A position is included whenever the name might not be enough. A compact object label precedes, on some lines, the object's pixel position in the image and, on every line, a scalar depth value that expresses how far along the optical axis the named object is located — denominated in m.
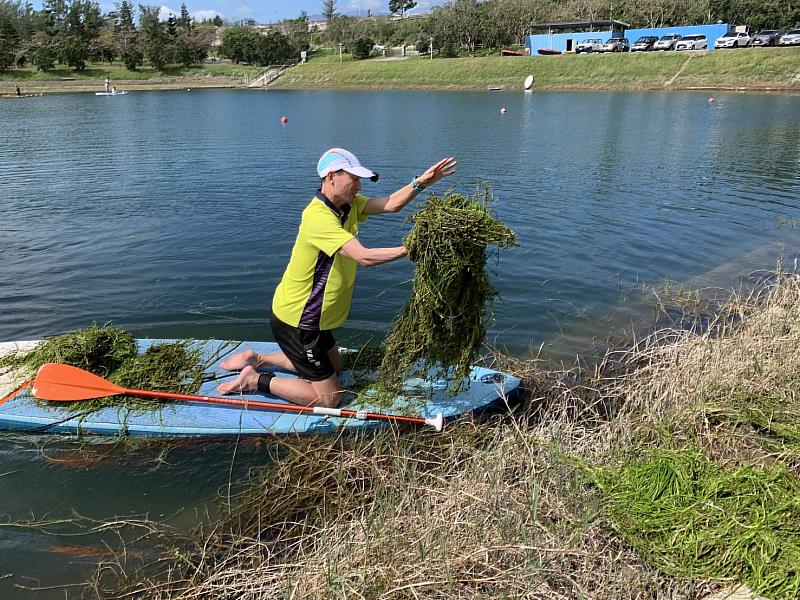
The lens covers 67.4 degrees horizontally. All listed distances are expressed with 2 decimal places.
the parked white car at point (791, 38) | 52.75
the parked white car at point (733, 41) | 57.61
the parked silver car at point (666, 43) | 61.72
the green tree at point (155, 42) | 84.56
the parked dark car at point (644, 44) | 63.16
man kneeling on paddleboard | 5.24
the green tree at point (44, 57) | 75.94
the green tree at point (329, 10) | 129.25
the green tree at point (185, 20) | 116.00
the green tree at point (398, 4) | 132.38
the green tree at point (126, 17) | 98.76
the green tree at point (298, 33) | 95.32
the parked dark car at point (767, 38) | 56.22
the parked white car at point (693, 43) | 59.53
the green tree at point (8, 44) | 74.00
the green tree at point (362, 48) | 86.69
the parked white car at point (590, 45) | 66.54
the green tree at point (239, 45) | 91.94
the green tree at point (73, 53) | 78.25
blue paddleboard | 5.87
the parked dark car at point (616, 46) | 65.19
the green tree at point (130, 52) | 81.50
